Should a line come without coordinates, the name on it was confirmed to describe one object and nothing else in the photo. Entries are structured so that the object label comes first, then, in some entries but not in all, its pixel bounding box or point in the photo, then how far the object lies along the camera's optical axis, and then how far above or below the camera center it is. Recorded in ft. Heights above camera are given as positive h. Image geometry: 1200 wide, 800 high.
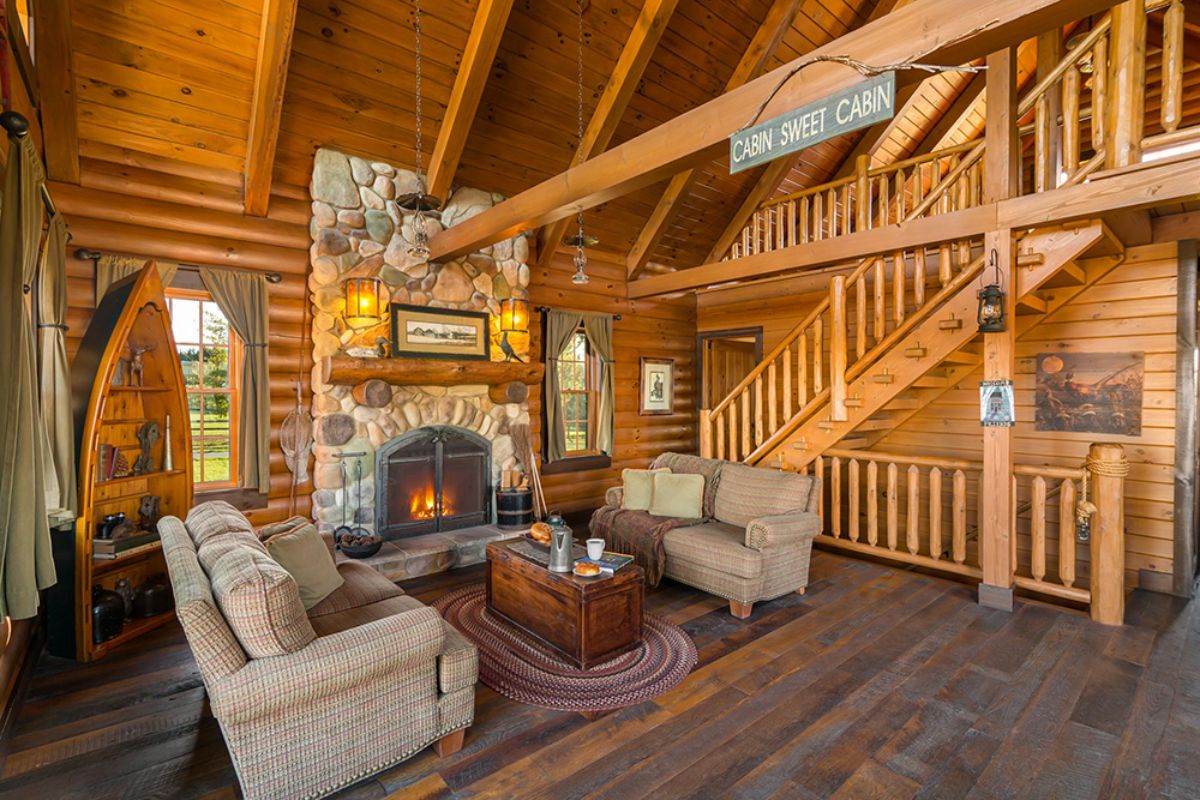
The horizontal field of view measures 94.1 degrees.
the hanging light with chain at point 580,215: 15.80 +5.78
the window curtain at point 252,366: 14.14 +0.72
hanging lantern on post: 12.22 +1.79
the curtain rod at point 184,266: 12.46 +3.13
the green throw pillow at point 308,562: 9.30 -2.90
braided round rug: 9.16 -4.97
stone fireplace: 15.24 -0.04
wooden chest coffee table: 9.99 -4.09
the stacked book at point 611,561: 10.60 -3.32
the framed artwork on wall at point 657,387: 24.43 +0.24
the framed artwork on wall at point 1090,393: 15.20 -0.07
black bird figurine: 18.30 +1.38
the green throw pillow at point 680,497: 15.12 -2.86
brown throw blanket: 14.12 -3.77
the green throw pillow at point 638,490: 15.72 -2.78
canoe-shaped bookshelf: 10.49 -0.74
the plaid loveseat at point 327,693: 6.25 -3.68
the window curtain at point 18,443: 6.70 -0.60
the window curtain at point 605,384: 22.40 +0.35
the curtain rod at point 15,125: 7.37 +3.62
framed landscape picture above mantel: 16.31 +1.83
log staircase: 13.67 +1.21
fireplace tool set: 14.33 -3.76
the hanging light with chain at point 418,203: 13.67 +4.84
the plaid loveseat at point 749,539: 12.44 -3.51
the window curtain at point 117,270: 12.62 +2.89
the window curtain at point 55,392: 9.55 +0.04
